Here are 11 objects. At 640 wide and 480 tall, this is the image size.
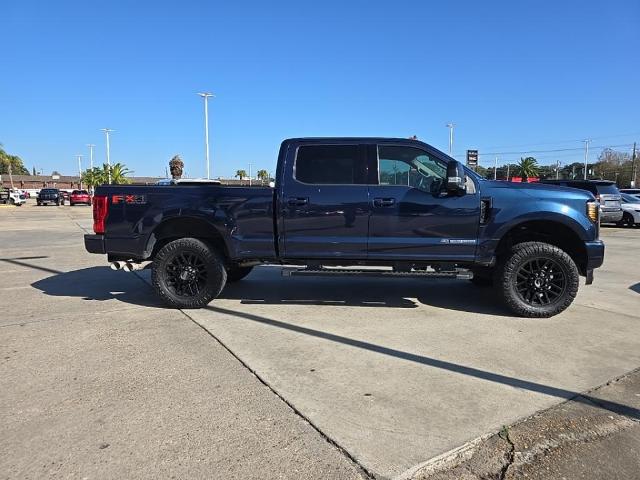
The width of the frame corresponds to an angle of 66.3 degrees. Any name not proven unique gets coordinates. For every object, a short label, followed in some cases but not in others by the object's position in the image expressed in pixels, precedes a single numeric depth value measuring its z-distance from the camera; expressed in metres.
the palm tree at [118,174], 77.82
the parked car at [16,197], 48.44
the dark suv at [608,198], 18.38
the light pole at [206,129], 39.58
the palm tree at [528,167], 100.56
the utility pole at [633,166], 82.06
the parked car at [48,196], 47.59
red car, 46.47
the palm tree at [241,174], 161.50
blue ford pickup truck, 5.76
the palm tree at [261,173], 144.45
